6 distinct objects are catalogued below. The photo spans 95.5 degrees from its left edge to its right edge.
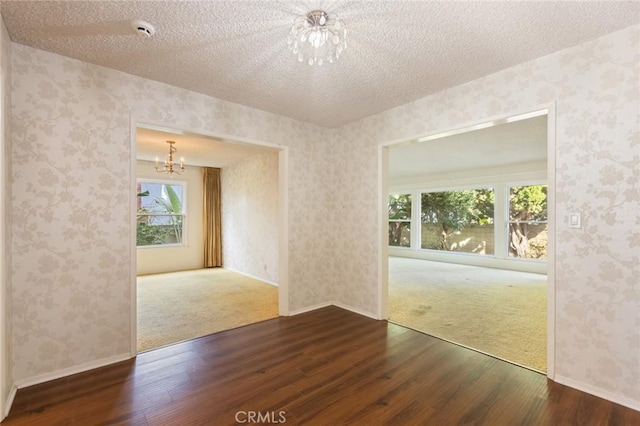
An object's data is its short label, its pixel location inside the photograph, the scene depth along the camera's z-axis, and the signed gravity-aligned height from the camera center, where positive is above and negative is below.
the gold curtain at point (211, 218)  6.99 -0.17
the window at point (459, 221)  7.37 -0.27
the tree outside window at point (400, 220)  9.08 -0.29
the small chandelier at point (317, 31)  1.76 +1.14
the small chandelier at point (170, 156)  4.82 +0.91
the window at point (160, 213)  6.36 -0.05
